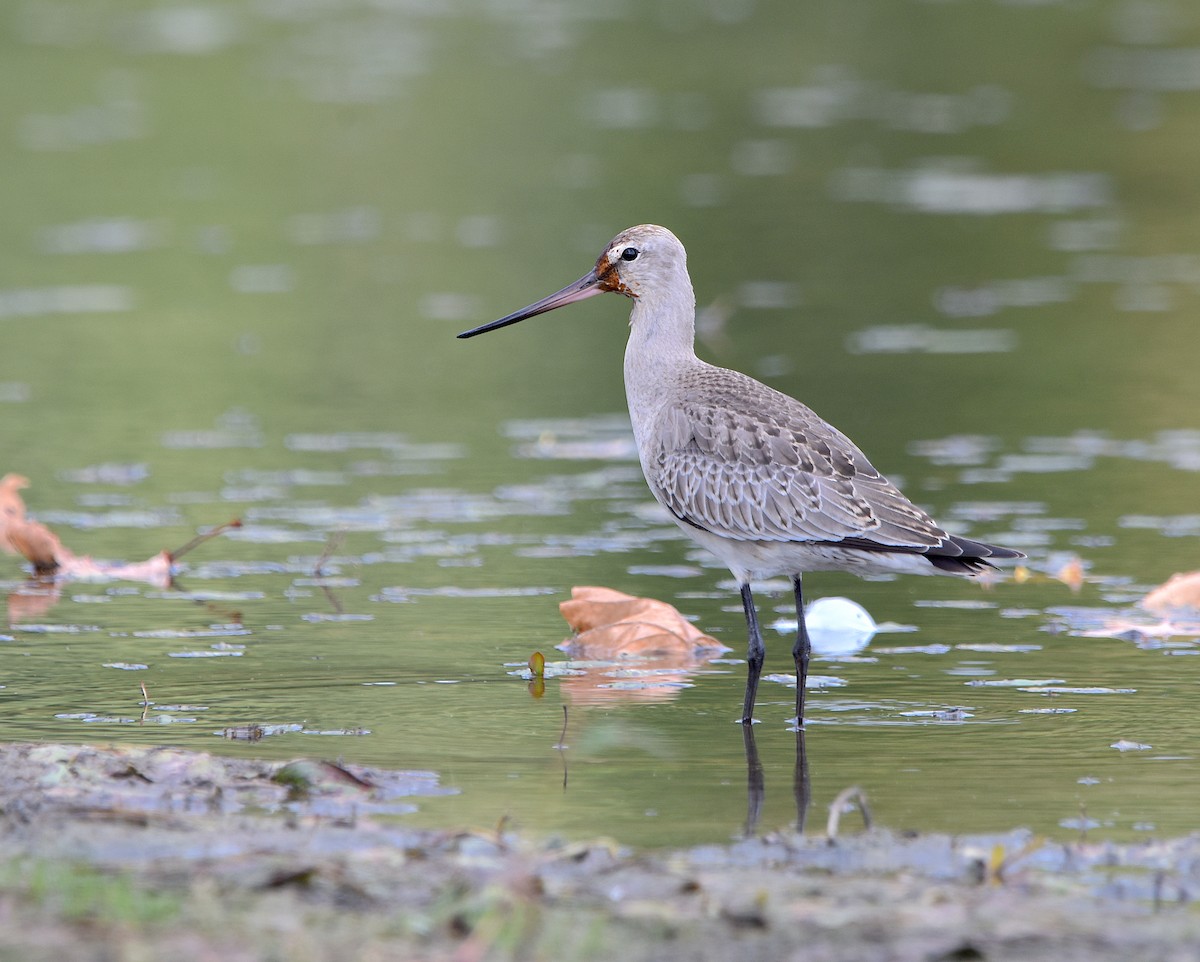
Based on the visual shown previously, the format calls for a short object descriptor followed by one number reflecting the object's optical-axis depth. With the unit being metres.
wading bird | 14.95
